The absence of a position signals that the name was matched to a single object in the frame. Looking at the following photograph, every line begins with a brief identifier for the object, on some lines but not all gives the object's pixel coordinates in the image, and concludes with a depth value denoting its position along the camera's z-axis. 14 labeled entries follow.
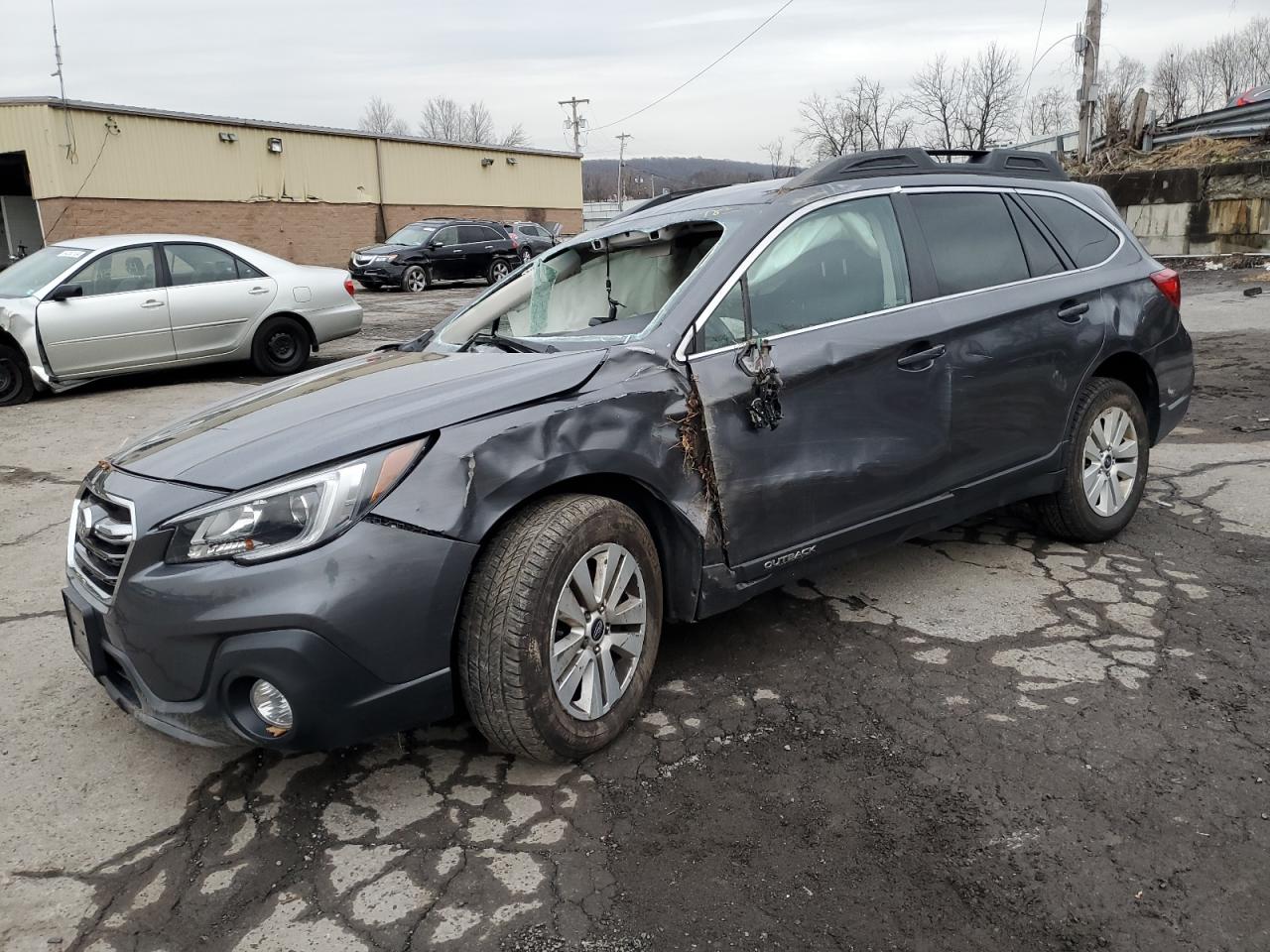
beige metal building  23.14
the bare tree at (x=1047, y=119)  59.75
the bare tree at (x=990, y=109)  56.03
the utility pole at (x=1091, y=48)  23.03
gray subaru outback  2.53
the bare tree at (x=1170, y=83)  64.06
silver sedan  8.98
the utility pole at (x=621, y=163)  80.06
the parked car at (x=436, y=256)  22.03
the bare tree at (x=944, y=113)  56.22
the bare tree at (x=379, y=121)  92.51
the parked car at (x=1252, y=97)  20.36
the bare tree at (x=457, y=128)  89.94
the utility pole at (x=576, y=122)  70.62
